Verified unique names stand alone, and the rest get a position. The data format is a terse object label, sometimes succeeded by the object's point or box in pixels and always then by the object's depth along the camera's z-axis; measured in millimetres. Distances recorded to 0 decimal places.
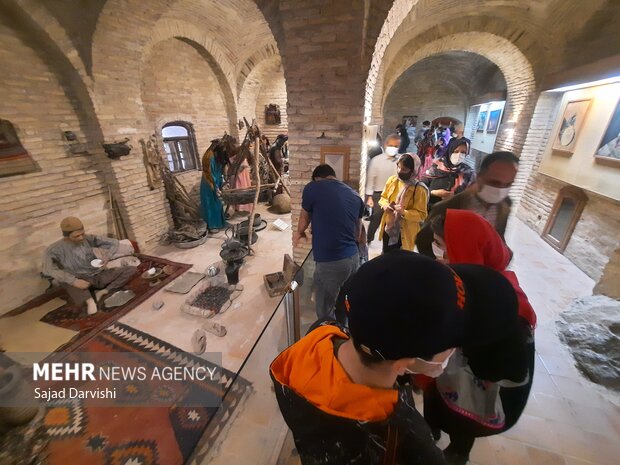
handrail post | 2002
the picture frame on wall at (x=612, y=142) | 3634
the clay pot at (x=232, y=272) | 4296
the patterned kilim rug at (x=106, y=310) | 3557
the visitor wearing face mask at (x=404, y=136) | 7074
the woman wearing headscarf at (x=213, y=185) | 5871
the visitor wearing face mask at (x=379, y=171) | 4273
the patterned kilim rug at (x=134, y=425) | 2188
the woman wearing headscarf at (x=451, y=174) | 4196
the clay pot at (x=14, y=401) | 2318
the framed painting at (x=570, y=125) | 4332
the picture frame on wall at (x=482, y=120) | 9836
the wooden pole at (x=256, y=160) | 4566
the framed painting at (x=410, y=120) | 15000
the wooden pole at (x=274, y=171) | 5020
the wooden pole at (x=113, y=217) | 5141
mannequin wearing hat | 3613
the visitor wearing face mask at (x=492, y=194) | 2039
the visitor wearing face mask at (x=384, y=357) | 674
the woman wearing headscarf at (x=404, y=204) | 3404
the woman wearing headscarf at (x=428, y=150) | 5166
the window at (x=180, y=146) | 6578
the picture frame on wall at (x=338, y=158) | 3697
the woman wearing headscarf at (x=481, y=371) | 1156
